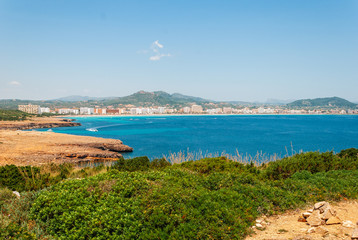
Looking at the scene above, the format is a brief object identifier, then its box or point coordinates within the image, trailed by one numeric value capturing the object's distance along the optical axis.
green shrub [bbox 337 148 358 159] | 10.65
